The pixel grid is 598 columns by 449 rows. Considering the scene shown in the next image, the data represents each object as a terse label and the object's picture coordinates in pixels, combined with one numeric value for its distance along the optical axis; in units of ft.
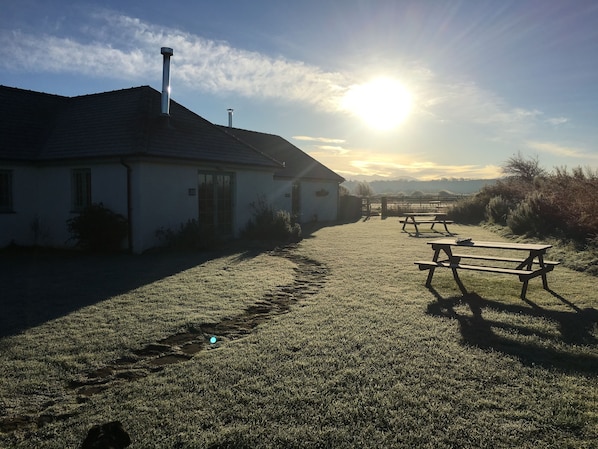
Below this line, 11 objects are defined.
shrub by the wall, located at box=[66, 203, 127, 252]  39.60
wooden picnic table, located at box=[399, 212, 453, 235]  61.31
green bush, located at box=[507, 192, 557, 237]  51.01
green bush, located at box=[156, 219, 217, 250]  42.06
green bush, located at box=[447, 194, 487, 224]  81.92
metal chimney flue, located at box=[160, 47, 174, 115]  45.95
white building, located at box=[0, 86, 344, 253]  40.75
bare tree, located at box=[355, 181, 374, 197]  169.78
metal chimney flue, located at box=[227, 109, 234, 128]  86.79
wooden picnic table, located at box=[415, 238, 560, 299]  23.65
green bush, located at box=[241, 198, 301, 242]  49.90
